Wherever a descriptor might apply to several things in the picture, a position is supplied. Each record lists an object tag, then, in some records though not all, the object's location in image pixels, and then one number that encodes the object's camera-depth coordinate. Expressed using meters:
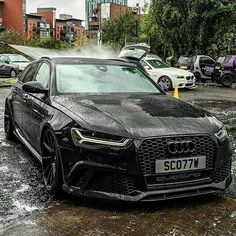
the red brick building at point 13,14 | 54.35
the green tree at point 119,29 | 38.47
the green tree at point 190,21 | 18.14
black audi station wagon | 2.72
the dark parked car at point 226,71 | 15.01
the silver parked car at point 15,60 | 17.88
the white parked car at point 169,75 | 13.01
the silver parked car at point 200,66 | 15.71
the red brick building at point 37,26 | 67.55
